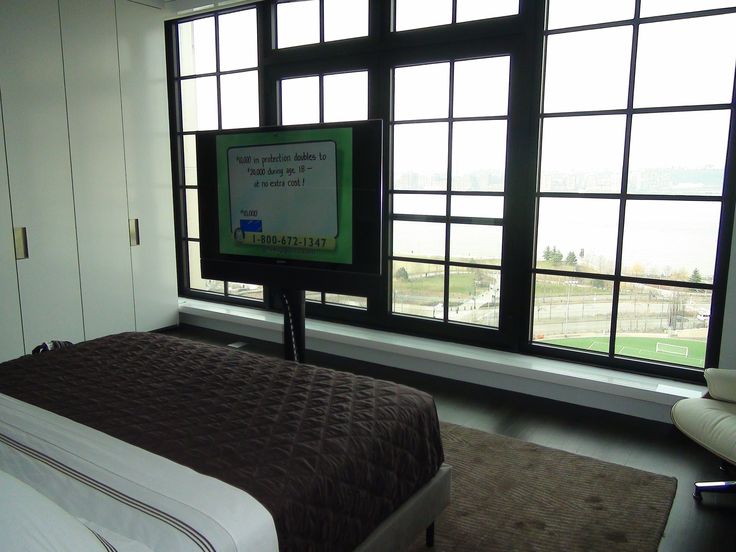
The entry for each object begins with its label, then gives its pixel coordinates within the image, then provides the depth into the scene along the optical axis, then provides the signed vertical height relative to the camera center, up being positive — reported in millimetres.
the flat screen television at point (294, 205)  2982 -92
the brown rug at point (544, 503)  2166 -1301
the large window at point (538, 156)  3041 +199
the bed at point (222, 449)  1319 -719
